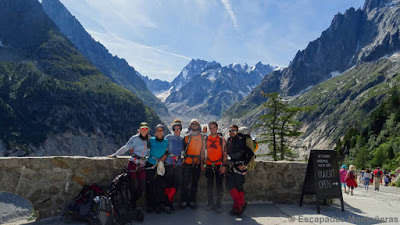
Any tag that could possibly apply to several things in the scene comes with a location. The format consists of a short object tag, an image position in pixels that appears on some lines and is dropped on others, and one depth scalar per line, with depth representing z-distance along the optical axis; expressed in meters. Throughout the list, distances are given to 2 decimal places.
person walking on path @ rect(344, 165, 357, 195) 12.43
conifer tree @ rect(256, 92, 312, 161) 29.73
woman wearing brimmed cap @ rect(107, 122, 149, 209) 6.10
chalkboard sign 6.75
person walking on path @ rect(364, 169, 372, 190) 20.42
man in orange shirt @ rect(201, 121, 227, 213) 6.49
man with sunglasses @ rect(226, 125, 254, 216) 6.36
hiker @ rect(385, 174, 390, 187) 26.70
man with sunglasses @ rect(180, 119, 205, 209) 6.51
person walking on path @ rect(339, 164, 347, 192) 14.01
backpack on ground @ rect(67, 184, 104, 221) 5.47
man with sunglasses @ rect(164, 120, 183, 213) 6.38
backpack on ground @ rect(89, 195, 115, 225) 5.03
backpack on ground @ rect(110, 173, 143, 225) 5.50
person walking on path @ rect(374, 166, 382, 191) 19.84
